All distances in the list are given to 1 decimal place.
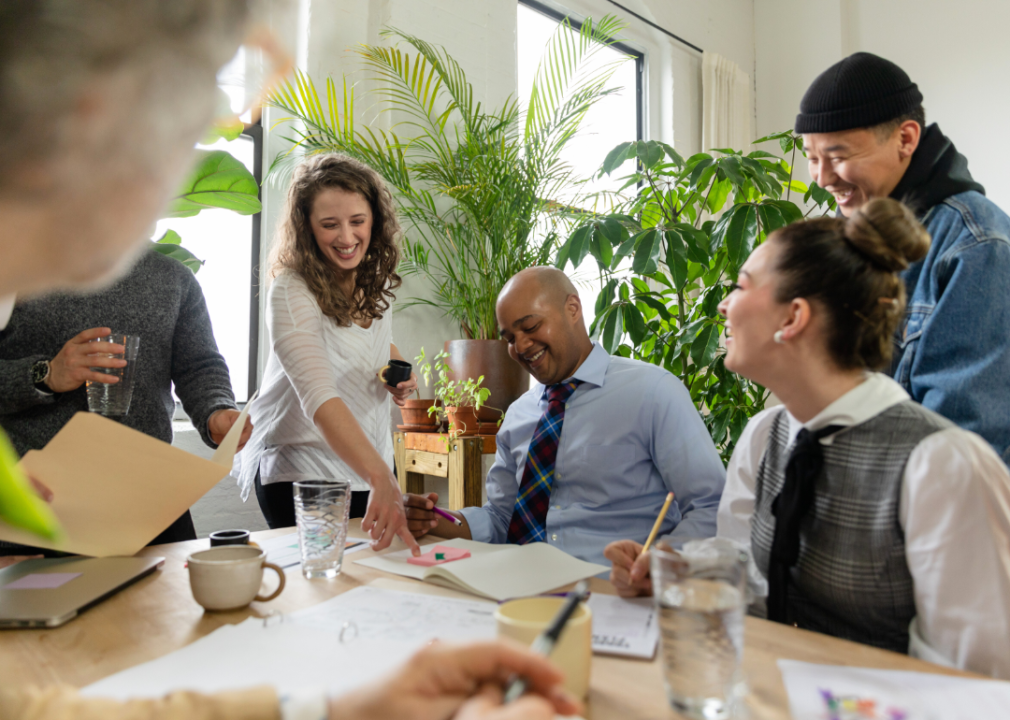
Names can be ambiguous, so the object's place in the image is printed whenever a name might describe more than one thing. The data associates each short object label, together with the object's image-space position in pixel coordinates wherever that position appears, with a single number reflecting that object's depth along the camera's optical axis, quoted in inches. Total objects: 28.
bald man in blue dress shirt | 61.3
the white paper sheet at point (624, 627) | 31.4
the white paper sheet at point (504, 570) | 40.1
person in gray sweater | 51.2
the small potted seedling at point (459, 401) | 111.3
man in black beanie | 46.4
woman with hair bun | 32.5
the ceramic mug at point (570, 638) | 26.4
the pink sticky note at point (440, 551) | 46.5
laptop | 35.6
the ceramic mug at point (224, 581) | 37.1
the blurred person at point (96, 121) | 11.4
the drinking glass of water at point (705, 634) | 25.6
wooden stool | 109.3
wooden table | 27.0
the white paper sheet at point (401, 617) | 33.5
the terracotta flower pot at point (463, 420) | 111.2
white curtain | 202.8
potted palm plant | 126.1
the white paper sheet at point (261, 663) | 28.2
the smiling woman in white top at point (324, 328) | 62.7
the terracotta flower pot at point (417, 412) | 120.0
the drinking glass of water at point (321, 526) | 43.6
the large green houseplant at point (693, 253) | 97.6
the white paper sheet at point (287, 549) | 47.4
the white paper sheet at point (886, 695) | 24.8
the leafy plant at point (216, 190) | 81.2
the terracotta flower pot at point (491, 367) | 122.3
